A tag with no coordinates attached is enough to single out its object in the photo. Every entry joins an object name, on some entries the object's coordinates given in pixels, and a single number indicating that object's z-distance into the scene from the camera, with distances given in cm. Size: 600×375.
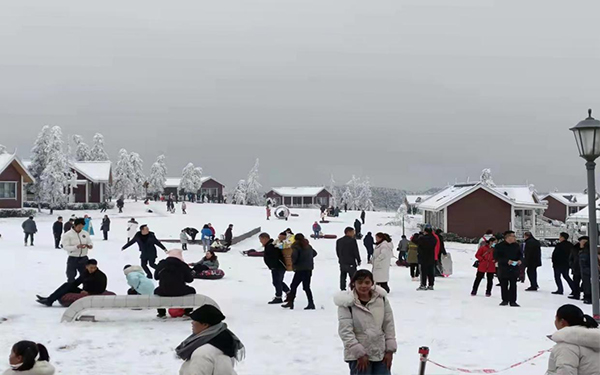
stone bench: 991
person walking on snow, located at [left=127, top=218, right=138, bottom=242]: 2510
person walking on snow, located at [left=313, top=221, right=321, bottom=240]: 3662
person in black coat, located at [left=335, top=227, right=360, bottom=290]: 1309
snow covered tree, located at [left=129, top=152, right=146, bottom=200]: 7162
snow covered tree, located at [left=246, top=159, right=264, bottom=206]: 10525
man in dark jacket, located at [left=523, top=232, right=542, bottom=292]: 1448
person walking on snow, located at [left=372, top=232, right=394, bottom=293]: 1285
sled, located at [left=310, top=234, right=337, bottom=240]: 3728
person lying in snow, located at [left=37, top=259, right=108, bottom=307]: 1090
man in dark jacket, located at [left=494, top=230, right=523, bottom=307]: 1242
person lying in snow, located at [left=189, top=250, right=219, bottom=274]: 1659
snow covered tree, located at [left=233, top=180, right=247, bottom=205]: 10538
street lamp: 786
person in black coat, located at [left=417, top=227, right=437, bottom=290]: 1416
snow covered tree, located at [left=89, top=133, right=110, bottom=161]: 8081
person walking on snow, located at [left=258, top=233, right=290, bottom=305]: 1258
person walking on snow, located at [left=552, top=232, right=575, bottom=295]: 1432
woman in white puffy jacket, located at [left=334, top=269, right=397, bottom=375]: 504
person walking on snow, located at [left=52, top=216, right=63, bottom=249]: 2386
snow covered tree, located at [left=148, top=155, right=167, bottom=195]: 9619
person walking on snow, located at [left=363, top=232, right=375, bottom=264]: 2344
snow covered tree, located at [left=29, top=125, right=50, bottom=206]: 5456
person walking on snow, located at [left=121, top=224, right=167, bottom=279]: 1405
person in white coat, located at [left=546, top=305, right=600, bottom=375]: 438
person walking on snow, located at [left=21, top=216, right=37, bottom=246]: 2516
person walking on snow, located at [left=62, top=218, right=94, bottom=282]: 1223
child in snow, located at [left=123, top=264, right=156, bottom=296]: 1080
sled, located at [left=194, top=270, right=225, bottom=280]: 1640
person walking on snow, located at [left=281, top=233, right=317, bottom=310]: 1173
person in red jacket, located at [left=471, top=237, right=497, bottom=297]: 1417
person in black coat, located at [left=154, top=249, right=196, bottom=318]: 1012
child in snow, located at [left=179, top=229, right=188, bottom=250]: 2603
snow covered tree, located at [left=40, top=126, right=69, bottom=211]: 5188
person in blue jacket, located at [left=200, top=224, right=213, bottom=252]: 2465
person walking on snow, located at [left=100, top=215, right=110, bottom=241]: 2902
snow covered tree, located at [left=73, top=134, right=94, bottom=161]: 7944
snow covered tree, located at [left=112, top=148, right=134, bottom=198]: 6950
